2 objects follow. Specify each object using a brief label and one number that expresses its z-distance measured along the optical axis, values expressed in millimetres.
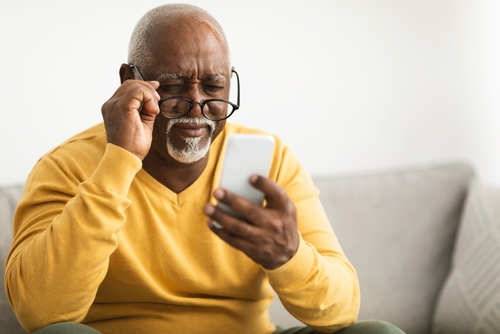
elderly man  1241
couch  2000
